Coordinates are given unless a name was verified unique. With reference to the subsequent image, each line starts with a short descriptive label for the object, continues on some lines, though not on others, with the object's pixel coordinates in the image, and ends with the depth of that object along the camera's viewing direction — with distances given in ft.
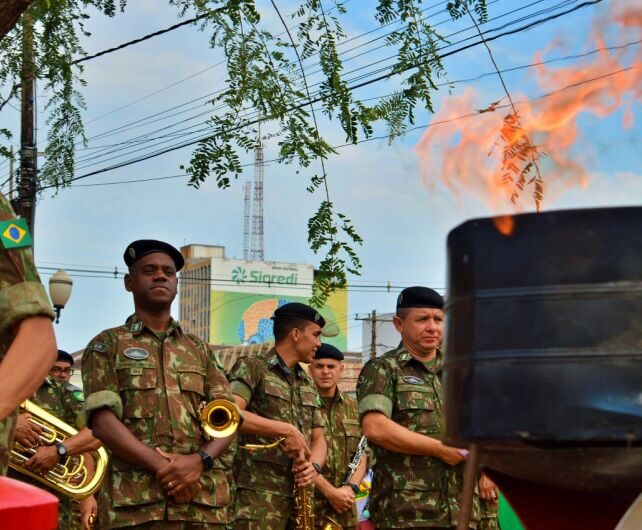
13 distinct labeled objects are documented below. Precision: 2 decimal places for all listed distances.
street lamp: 70.74
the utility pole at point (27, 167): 55.26
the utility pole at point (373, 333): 184.14
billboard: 384.88
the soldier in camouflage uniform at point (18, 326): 11.27
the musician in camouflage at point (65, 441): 30.45
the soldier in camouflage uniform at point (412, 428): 24.02
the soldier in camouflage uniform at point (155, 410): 21.52
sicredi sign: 388.16
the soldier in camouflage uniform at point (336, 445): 31.27
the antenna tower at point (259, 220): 361.65
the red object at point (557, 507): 12.90
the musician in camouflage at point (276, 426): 27.27
